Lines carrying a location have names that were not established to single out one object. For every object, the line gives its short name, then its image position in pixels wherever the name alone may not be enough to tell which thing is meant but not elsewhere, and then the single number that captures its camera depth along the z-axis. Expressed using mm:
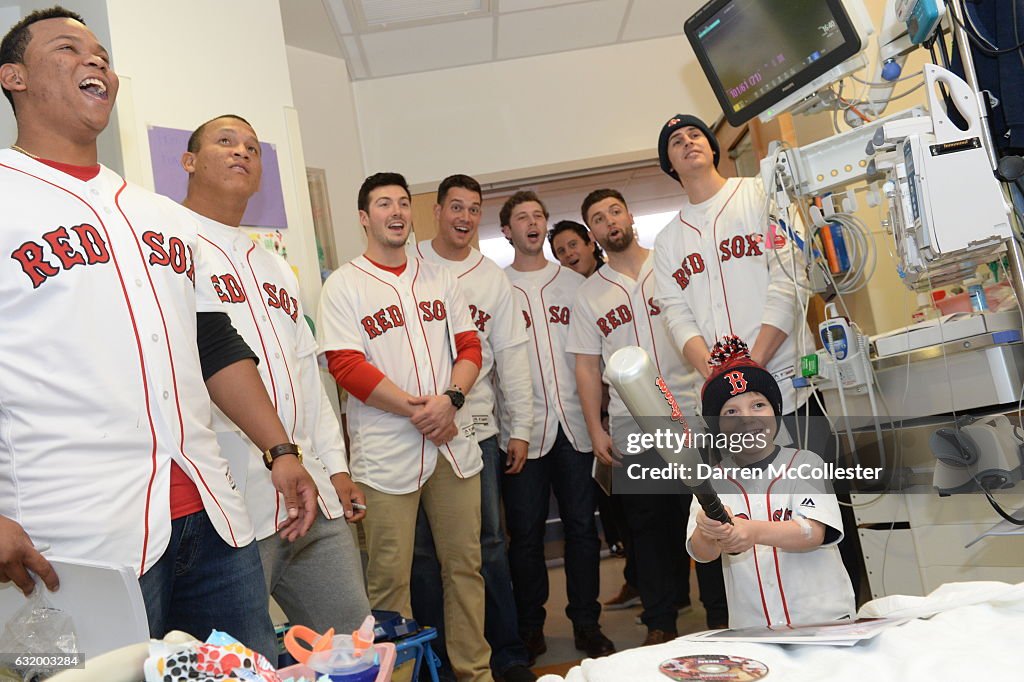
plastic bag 1211
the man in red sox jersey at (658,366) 3254
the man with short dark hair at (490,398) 3049
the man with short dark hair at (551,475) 3371
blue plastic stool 2293
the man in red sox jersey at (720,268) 2752
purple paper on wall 2916
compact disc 997
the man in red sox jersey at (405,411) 2809
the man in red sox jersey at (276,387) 1958
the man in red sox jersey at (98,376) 1339
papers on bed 1081
